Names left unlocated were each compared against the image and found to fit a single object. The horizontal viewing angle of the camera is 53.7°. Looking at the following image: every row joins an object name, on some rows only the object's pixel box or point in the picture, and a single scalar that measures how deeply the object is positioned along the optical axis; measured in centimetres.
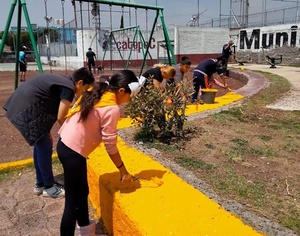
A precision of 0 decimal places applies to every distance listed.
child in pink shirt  195
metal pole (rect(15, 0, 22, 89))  545
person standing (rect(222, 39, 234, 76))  941
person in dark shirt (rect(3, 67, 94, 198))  246
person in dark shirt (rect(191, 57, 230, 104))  626
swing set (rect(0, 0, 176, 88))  525
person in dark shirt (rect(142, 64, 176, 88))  428
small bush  347
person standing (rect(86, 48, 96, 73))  1667
